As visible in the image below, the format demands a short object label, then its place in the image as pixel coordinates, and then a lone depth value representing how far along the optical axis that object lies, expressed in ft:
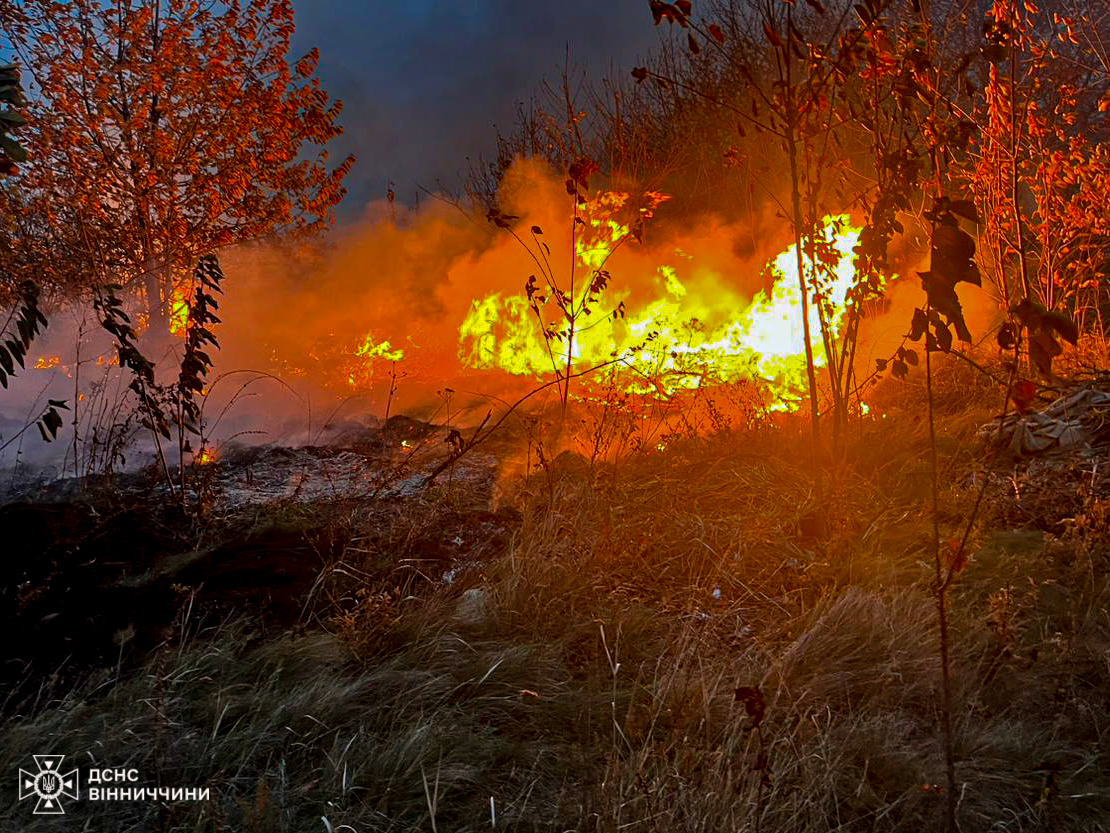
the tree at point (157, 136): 23.35
